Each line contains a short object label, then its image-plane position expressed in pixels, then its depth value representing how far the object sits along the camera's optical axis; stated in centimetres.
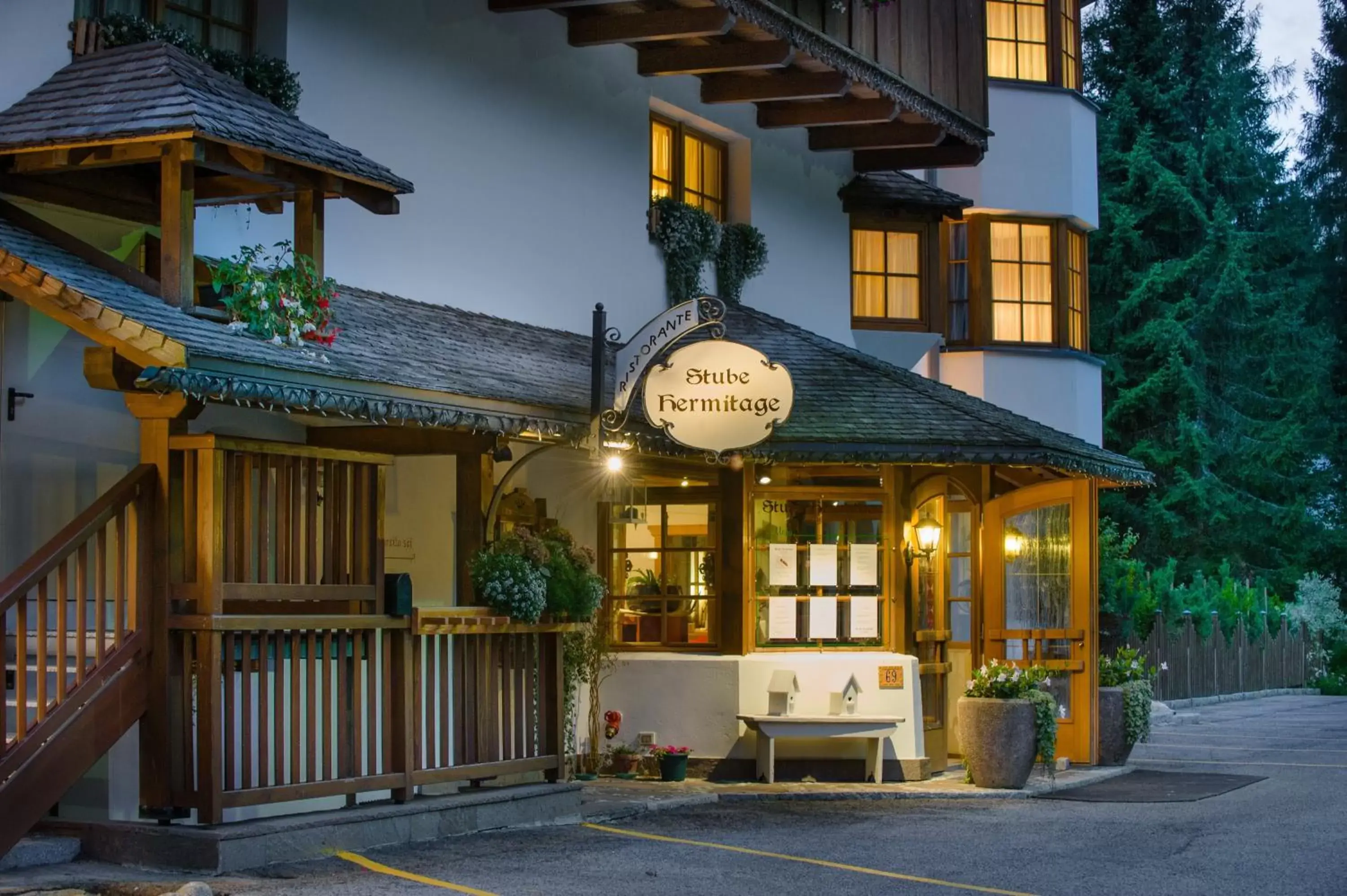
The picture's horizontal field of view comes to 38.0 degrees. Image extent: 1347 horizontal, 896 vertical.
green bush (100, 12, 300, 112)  1235
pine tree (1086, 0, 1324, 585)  4106
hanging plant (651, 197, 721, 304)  1830
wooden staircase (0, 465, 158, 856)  1030
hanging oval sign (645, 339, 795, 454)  1498
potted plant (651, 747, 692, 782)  1642
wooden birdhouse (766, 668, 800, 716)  1672
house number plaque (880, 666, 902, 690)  1708
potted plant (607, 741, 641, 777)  1669
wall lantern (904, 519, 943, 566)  1831
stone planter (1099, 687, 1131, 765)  1900
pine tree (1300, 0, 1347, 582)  4341
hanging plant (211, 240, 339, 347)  1141
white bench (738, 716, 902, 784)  1648
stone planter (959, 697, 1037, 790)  1642
